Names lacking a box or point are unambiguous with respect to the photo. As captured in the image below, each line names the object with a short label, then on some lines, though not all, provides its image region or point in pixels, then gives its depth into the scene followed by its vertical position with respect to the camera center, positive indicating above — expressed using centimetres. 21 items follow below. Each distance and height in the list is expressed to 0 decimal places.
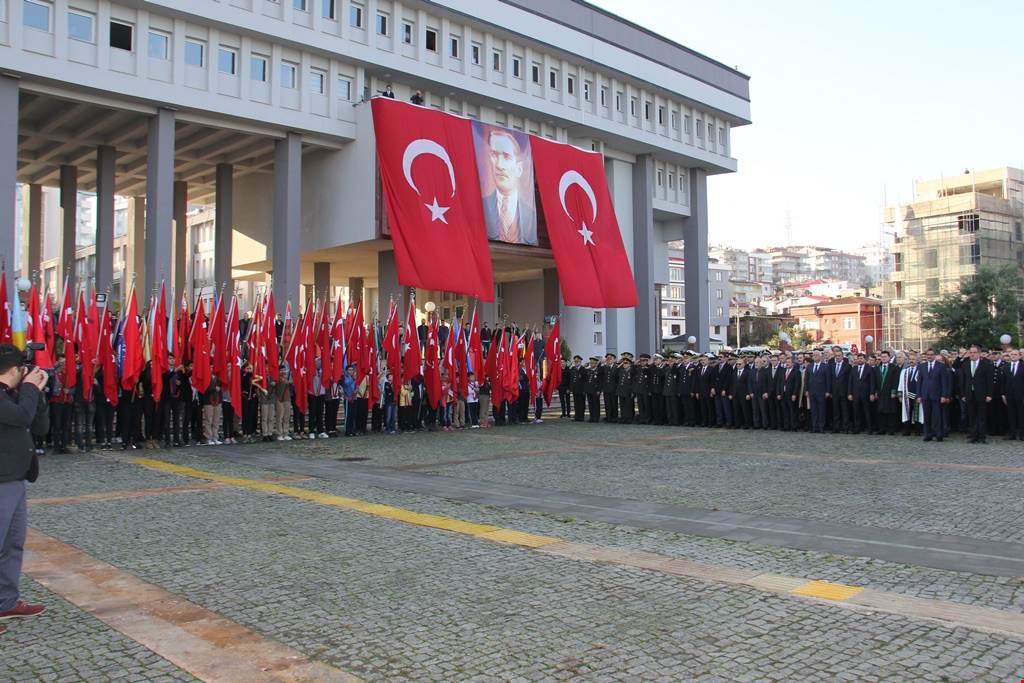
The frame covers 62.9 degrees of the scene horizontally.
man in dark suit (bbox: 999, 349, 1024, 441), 1673 -72
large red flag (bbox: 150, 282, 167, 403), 1517 +25
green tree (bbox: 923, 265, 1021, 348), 4694 +267
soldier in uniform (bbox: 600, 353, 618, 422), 2366 -71
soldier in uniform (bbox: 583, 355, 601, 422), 2405 -81
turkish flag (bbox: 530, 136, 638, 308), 3091 +513
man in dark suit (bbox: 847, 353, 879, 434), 1857 -69
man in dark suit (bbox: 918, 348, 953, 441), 1695 -66
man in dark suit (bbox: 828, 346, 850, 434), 1903 -68
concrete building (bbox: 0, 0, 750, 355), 2592 +881
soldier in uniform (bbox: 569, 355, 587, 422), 2450 -74
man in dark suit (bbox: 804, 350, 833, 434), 1919 -68
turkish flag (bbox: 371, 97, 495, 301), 2606 +519
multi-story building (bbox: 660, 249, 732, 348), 10719 +751
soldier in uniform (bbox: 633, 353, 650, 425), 2284 -67
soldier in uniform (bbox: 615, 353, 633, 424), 2311 -78
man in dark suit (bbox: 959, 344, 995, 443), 1664 -63
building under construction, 5803 +798
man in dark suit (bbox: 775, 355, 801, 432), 1986 -77
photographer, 518 -63
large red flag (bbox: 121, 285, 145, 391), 1498 +27
